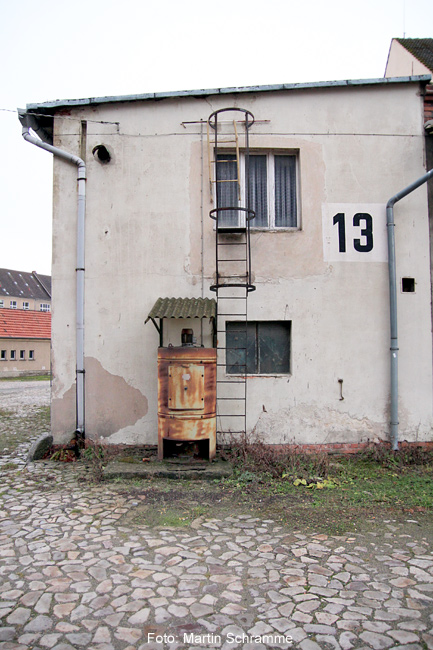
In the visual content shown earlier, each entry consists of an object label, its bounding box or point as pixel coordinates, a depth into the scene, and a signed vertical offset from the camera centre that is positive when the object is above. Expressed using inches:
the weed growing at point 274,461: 255.3 -67.9
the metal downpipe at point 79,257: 299.3 +58.0
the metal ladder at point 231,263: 296.2 +53.4
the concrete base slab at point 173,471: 251.1 -68.2
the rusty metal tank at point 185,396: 265.0 -29.2
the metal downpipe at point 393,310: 293.0 +21.2
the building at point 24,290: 2477.9 +314.3
